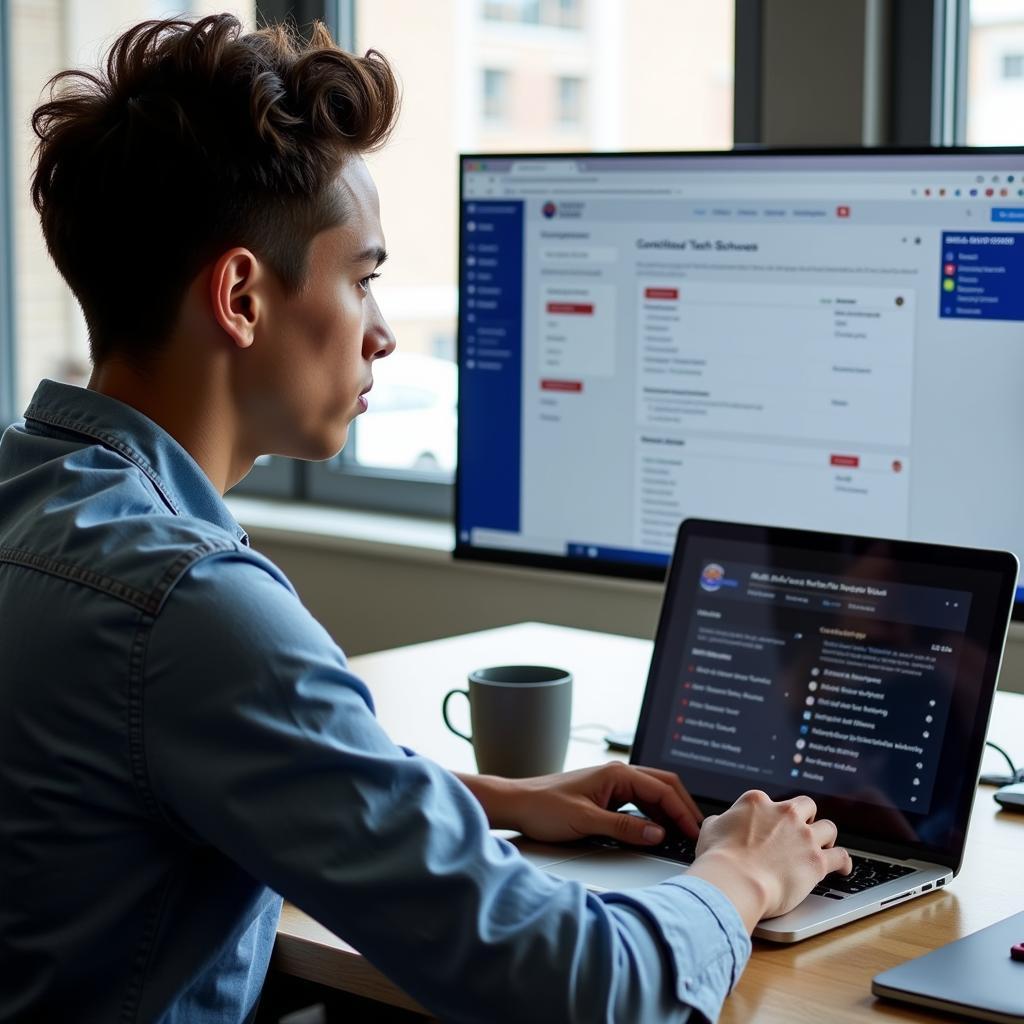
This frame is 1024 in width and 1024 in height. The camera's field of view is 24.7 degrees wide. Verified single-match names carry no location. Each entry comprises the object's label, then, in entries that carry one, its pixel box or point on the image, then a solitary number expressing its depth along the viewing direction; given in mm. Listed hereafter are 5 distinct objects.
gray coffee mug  1832
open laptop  1638
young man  1346
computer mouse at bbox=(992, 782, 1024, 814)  1796
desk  1463
